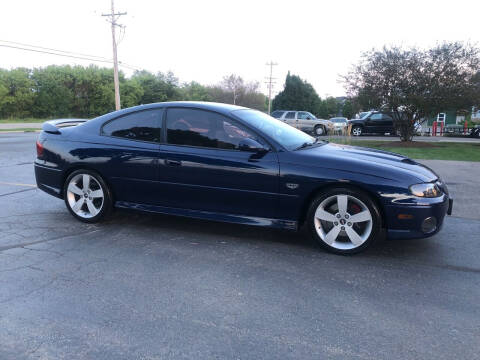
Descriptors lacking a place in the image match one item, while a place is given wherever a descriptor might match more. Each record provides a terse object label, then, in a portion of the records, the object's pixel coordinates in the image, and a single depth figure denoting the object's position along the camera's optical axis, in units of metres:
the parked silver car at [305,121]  26.95
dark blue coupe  3.85
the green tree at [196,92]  80.21
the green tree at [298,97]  71.81
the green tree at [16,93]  44.09
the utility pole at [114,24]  31.90
